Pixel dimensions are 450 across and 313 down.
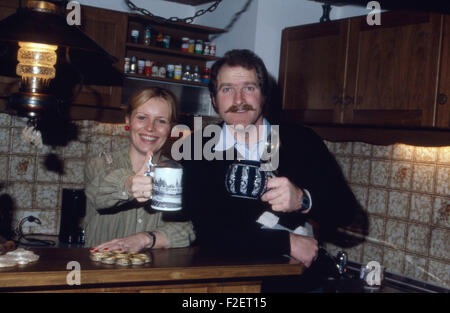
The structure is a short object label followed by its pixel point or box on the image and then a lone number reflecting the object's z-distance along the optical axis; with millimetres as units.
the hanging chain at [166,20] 2384
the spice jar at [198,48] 2975
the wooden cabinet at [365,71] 1918
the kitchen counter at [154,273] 1120
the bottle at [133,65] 2809
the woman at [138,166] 1664
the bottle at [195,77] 2982
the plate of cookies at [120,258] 1240
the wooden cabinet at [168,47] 2805
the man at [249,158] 1564
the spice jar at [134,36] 2764
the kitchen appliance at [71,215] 2732
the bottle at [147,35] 2832
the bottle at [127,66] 2770
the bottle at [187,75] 2959
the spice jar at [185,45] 2979
